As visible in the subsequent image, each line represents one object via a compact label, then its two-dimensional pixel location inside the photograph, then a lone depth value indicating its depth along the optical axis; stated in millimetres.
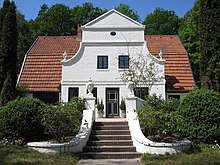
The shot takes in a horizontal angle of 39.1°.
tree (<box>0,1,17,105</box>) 19719
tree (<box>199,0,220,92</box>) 17281
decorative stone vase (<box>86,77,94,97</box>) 17344
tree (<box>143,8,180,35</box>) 51344
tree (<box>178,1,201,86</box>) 36094
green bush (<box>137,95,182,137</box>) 12344
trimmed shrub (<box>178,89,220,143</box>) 13008
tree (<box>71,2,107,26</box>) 51250
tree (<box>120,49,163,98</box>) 22797
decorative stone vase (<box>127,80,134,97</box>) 17078
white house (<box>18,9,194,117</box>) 23375
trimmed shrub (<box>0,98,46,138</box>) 13594
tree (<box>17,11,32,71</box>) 44897
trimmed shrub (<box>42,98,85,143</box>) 12461
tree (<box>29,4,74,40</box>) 48625
